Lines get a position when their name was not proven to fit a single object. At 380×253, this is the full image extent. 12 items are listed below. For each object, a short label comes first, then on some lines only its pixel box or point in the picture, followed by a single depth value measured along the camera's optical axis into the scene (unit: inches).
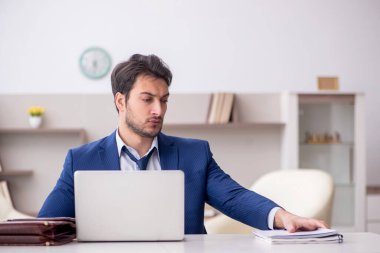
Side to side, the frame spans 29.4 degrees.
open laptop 83.5
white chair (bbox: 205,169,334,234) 148.3
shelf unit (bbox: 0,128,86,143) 215.8
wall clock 240.7
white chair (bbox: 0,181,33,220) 200.4
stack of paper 83.4
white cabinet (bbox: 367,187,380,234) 229.0
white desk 77.9
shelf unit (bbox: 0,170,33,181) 214.1
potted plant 217.9
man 104.7
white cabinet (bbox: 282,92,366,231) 226.5
